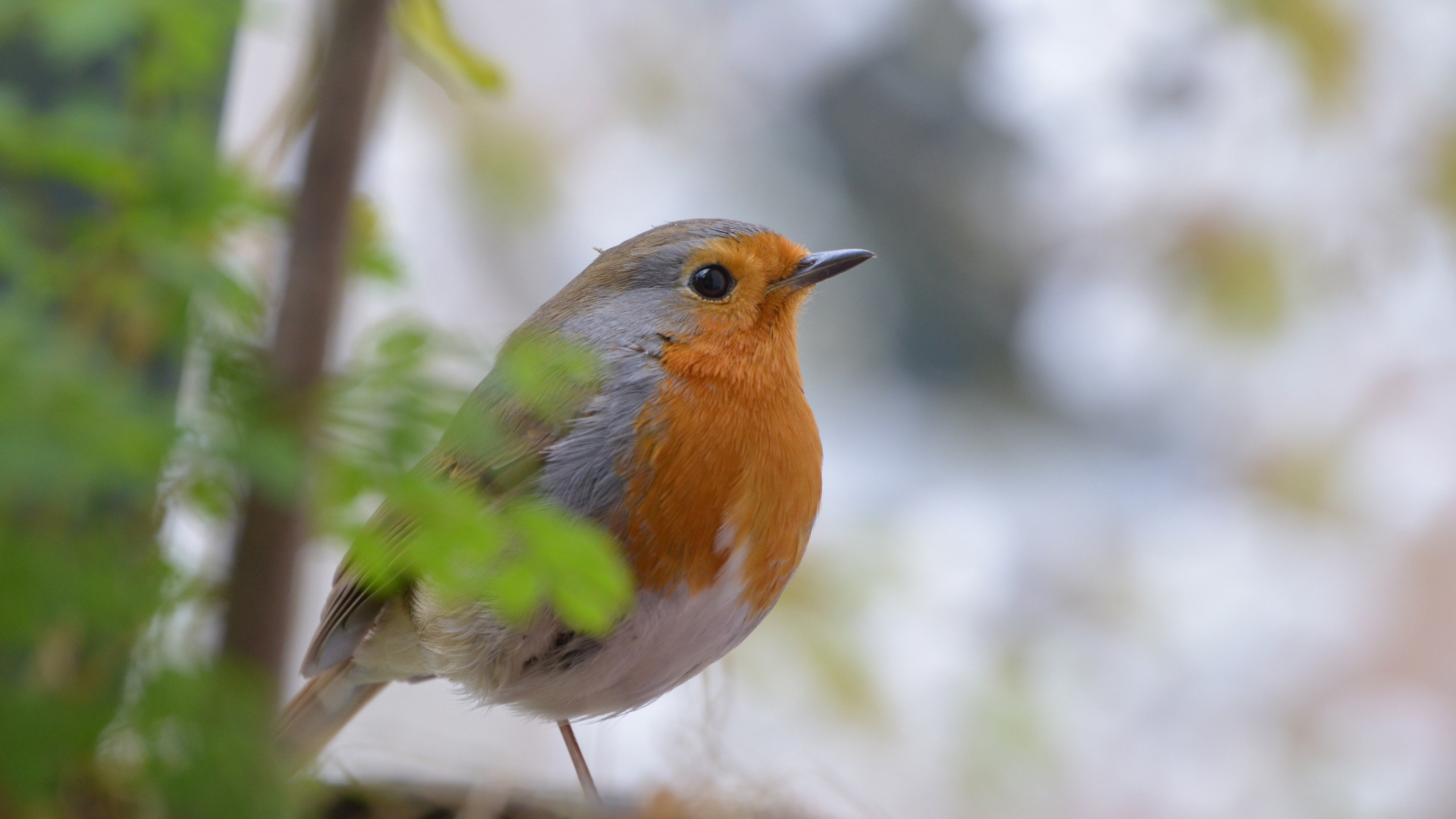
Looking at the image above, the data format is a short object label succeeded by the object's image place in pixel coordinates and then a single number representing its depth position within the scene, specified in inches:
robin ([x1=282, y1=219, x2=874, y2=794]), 95.1
